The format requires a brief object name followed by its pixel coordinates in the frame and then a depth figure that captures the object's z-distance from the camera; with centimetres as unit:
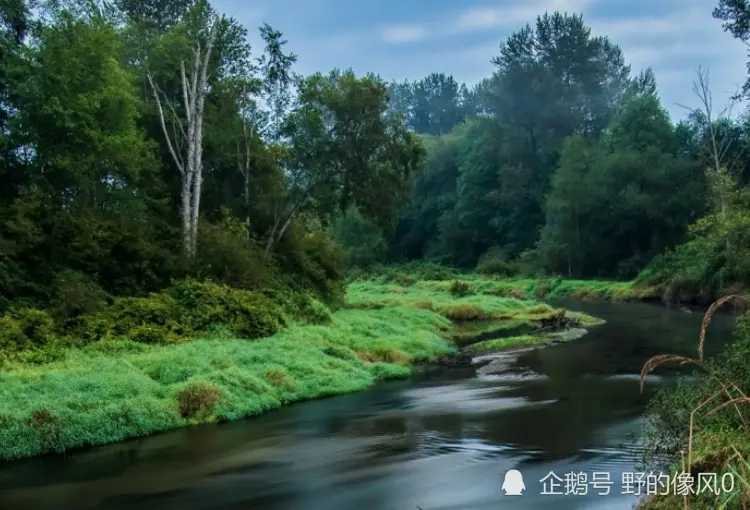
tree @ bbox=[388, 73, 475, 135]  12556
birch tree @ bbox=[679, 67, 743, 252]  3972
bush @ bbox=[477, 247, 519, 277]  6233
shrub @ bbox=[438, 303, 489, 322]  3422
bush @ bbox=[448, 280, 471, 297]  4488
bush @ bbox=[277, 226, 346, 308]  3053
